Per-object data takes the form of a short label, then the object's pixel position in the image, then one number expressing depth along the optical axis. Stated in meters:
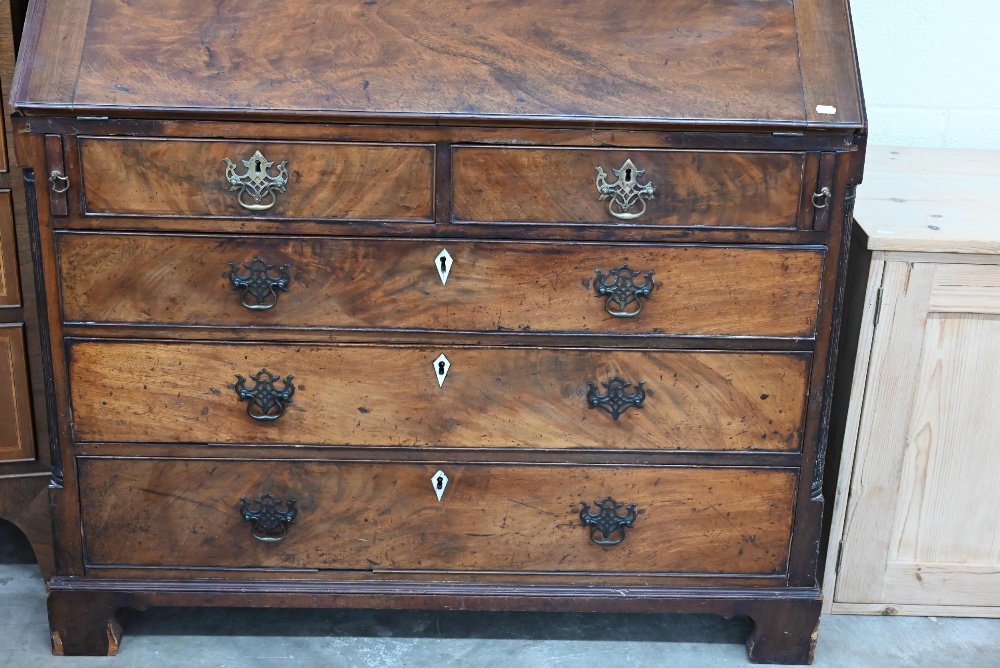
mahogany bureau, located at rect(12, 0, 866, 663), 1.91
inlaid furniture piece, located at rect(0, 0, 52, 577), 2.20
